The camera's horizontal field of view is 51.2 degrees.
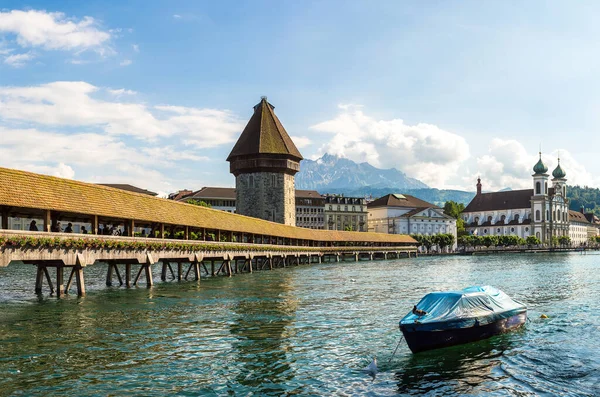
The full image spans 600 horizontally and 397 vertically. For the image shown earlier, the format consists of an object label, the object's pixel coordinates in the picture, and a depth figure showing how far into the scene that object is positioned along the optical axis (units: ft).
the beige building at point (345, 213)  552.82
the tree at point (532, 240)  592.19
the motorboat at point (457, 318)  61.26
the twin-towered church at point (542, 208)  645.92
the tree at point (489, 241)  552.29
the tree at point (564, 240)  646.82
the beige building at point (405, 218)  549.54
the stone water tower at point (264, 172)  301.22
